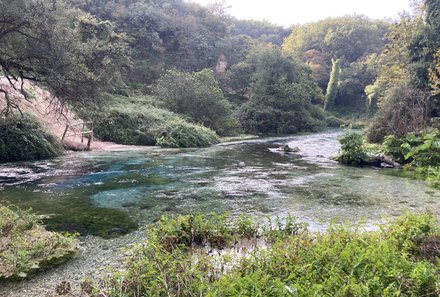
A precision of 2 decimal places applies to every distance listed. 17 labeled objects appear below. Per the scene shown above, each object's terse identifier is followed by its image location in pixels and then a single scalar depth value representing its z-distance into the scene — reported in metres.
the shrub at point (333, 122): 49.70
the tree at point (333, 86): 56.34
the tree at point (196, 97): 31.25
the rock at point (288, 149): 21.31
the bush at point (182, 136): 24.02
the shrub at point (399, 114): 18.88
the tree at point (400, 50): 24.30
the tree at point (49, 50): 10.91
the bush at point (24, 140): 15.41
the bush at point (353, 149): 16.84
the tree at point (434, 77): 17.27
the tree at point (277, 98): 37.69
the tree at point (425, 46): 21.72
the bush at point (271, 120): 37.25
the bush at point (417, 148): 14.29
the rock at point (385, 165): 16.51
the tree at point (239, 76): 46.69
